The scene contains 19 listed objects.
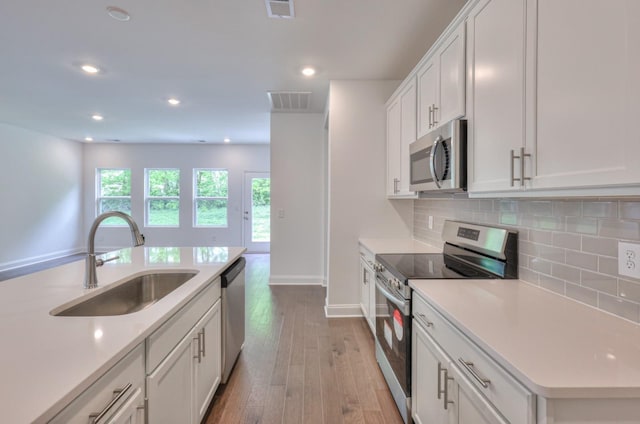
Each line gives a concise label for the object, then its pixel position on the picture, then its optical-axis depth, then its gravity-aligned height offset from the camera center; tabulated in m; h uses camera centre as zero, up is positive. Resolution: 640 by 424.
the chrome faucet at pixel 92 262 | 1.43 -0.26
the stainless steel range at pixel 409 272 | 1.69 -0.37
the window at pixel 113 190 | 7.56 +0.42
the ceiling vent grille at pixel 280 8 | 2.09 +1.39
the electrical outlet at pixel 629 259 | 1.08 -0.17
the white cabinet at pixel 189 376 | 1.19 -0.78
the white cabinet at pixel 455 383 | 0.87 -0.60
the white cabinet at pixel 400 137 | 2.57 +0.66
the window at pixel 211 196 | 7.65 +0.29
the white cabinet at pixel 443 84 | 1.72 +0.79
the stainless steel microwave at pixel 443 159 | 1.70 +0.31
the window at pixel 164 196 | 7.57 +0.28
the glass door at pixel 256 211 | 7.65 -0.07
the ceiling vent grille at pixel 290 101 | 3.89 +1.45
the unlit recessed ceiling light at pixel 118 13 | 2.17 +1.38
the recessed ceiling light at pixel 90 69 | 3.12 +1.41
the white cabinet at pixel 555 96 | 0.86 +0.39
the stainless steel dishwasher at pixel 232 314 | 2.09 -0.77
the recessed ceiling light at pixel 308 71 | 3.15 +1.42
